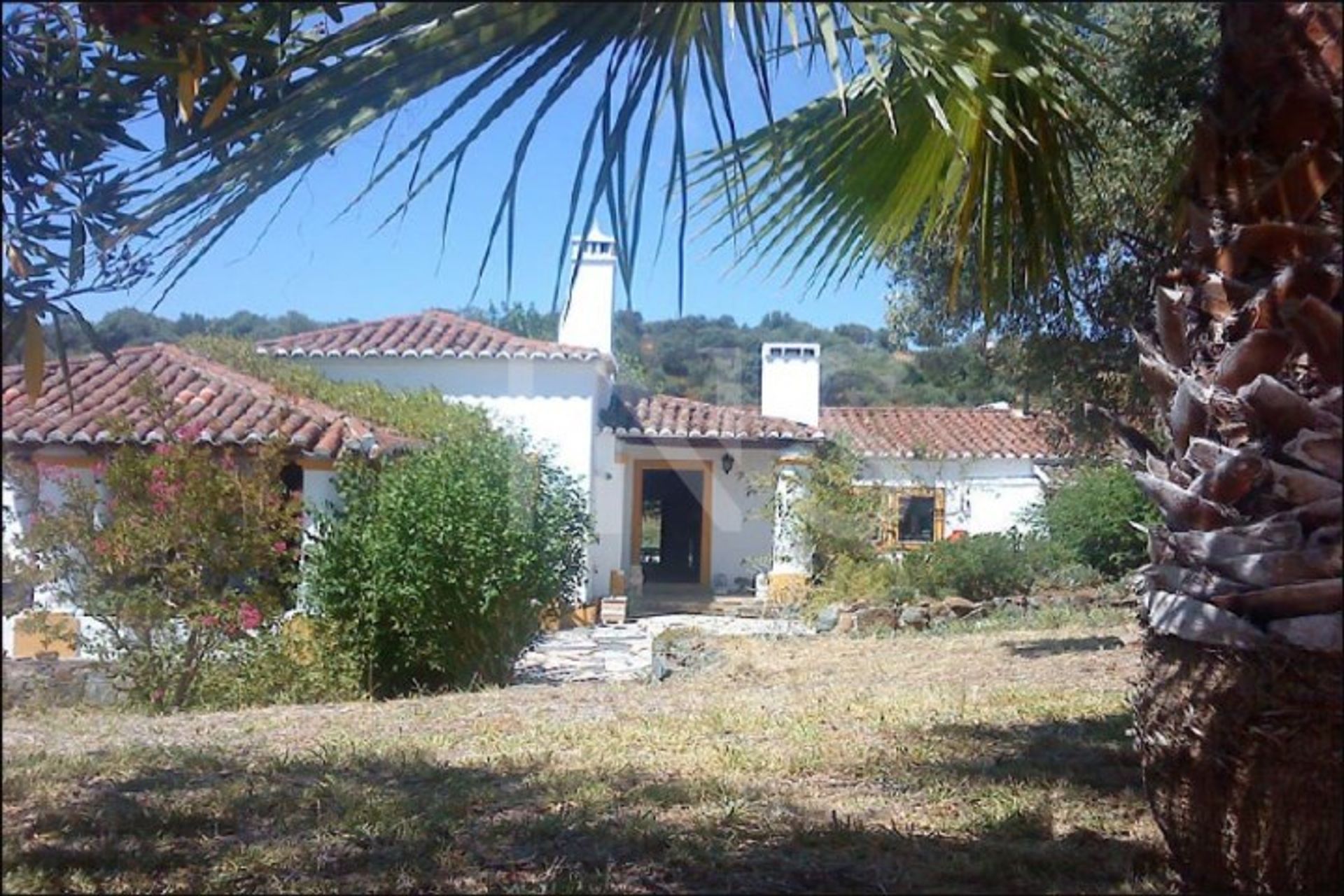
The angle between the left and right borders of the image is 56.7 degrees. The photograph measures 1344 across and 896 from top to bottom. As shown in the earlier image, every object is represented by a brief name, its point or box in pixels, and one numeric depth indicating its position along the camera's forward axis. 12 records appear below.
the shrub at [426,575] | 10.01
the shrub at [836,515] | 16.47
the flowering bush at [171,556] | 8.33
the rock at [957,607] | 14.86
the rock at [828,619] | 14.61
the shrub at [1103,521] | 16.55
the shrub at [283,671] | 8.91
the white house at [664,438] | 15.06
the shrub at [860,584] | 15.45
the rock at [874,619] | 14.30
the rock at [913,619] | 14.40
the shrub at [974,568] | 15.59
